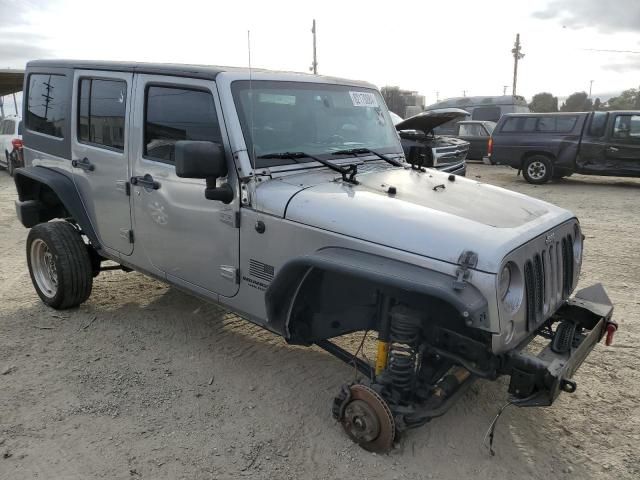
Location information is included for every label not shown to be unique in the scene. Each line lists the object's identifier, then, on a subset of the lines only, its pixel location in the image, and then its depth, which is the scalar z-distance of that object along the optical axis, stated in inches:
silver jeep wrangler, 101.4
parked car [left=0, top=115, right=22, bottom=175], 491.2
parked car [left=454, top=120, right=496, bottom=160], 681.6
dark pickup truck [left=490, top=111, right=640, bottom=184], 478.3
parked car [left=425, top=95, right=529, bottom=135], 813.2
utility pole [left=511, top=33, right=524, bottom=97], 1712.2
